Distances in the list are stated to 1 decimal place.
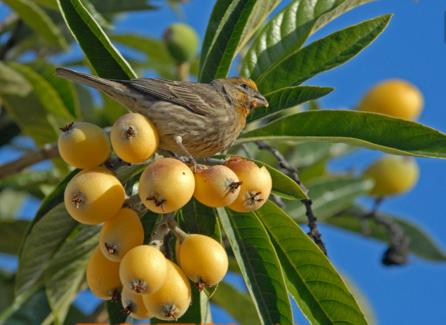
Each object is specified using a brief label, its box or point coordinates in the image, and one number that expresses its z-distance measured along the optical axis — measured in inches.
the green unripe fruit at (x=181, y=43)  313.6
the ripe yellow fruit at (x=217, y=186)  177.0
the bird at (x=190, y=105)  201.2
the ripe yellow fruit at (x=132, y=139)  181.3
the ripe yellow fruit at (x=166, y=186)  172.4
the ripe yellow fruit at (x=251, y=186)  183.8
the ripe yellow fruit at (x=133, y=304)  179.0
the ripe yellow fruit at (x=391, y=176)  353.4
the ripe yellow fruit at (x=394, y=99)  332.2
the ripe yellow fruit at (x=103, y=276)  183.6
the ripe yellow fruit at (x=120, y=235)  176.6
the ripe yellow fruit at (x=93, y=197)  176.2
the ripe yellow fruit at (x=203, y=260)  177.6
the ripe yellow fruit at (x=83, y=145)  183.8
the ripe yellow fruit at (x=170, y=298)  174.7
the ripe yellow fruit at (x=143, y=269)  168.6
